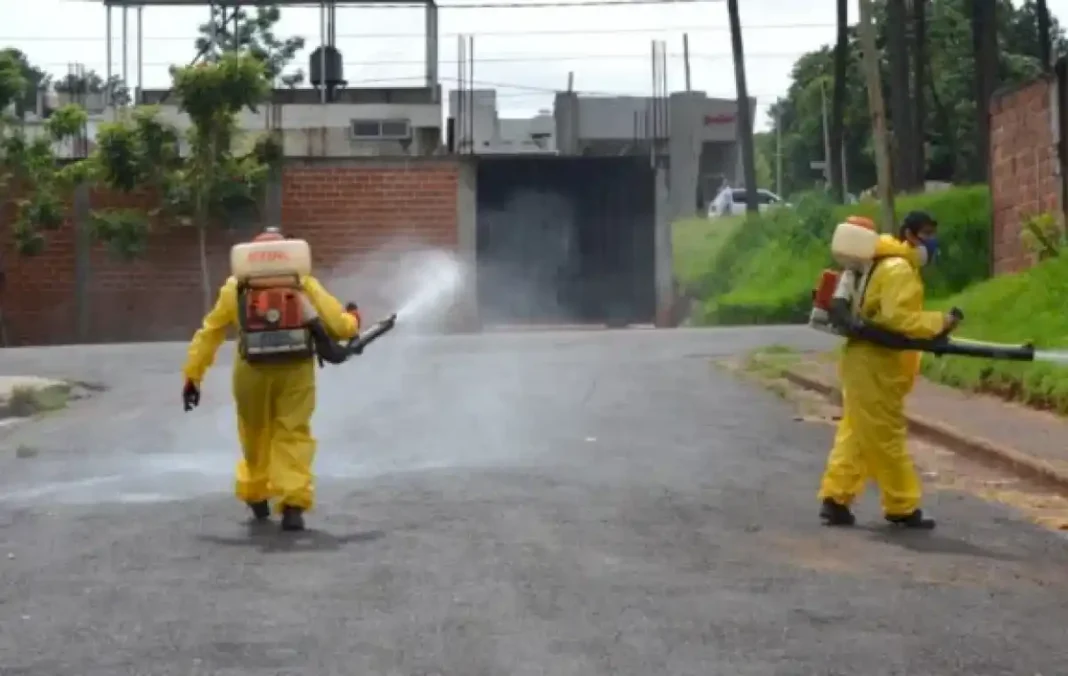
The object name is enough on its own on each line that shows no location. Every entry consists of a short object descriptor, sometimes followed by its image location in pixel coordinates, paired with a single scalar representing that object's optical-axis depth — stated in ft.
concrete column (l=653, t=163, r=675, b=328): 132.26
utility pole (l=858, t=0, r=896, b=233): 80.38
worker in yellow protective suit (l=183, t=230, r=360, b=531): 33.91
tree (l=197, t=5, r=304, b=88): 139.23
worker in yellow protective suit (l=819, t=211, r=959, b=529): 33.42
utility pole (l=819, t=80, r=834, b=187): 228.47
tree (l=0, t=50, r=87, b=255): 121.19
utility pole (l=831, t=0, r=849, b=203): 142.92
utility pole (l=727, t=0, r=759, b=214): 152.25
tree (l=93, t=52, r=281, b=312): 119.85
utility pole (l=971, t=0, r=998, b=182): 118.21
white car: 218.59
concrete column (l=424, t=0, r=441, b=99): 136.67
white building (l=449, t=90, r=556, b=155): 154.40
